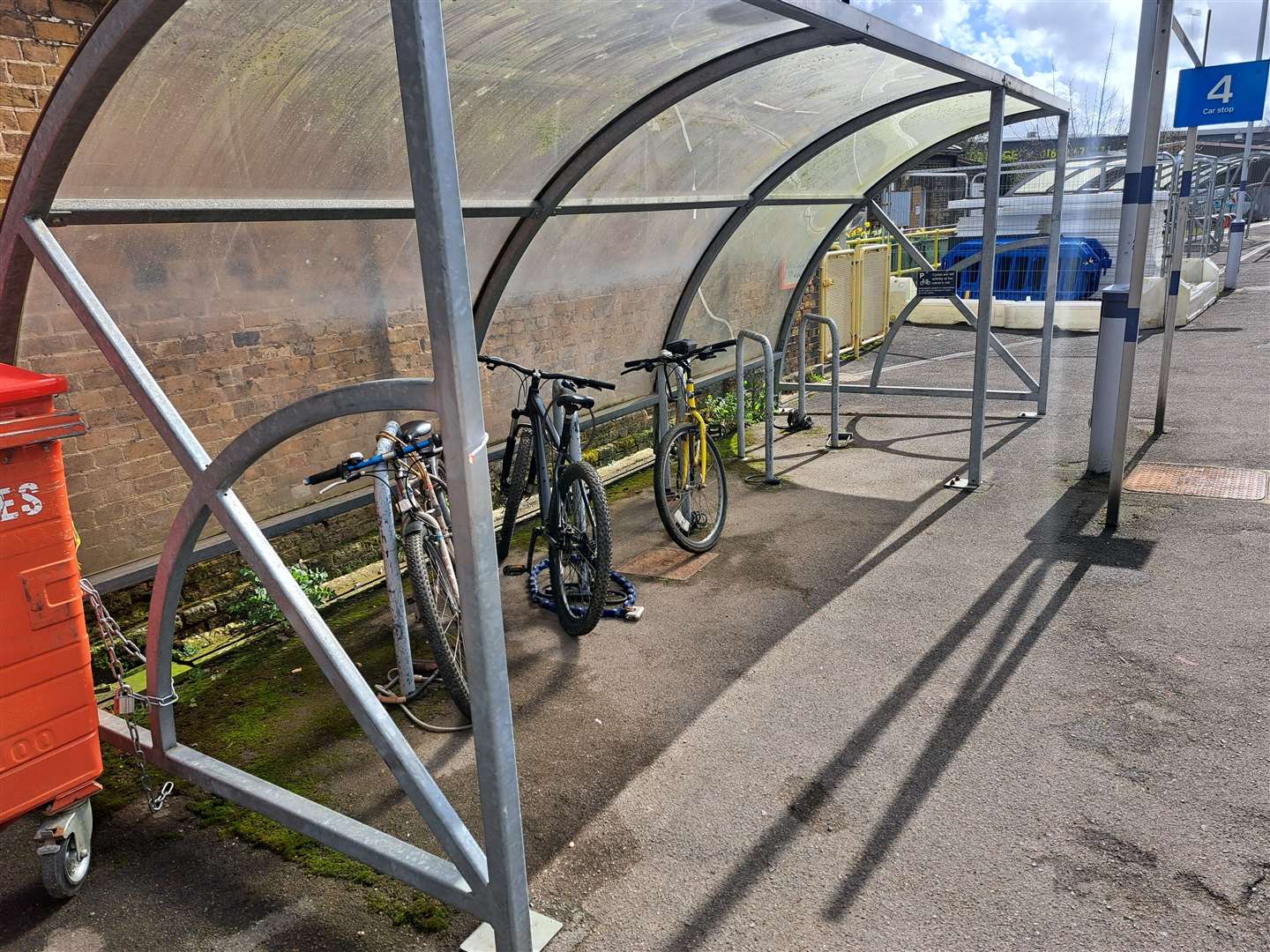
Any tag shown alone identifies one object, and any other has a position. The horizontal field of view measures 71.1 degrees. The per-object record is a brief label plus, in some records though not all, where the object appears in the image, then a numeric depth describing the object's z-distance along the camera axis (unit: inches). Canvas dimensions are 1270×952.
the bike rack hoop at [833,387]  278.0
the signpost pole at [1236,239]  637.9
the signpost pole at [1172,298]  252.7
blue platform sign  256.2
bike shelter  83.0
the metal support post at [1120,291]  203.2
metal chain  114.2
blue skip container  505.4
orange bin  93.7
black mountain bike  154.1
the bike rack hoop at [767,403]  225.4
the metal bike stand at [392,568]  135.5
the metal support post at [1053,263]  294.8
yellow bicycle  191.6
